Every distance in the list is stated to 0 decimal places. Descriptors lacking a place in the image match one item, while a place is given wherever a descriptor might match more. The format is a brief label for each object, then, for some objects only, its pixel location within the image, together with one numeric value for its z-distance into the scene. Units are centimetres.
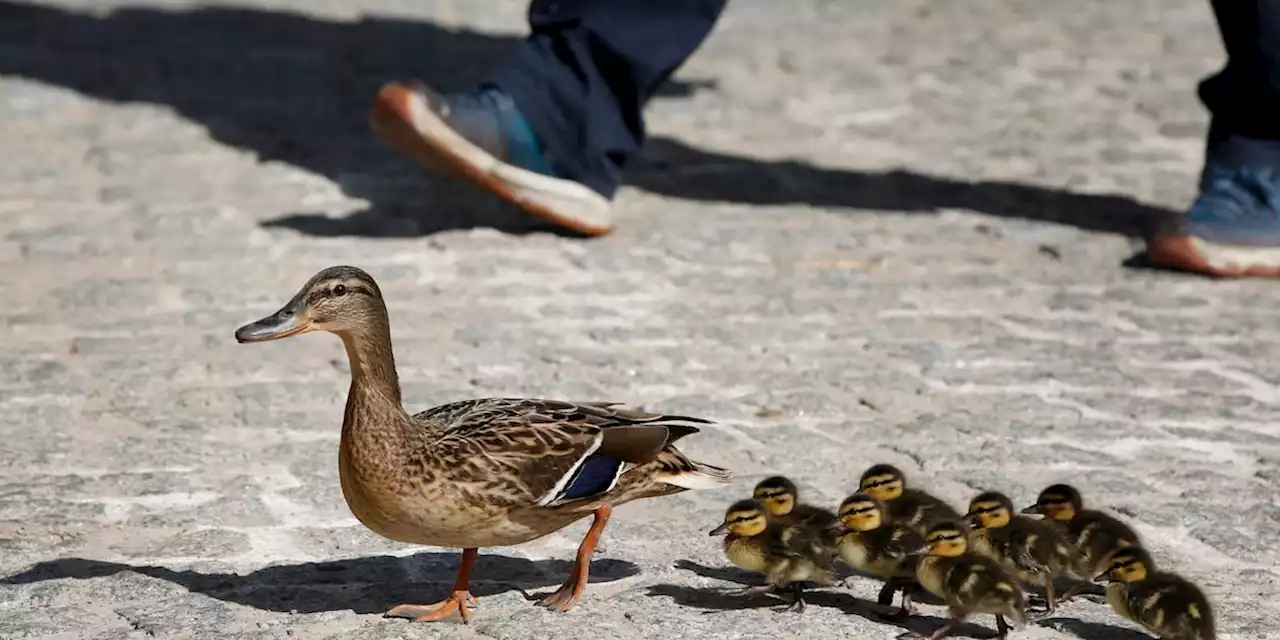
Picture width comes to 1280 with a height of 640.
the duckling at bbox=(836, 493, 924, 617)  867
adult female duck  830
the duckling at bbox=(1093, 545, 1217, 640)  819
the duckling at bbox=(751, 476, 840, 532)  906
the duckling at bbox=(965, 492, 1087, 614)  884
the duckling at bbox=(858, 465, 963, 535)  910
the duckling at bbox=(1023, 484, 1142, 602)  888
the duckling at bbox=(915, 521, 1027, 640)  822
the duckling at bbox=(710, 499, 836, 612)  873
